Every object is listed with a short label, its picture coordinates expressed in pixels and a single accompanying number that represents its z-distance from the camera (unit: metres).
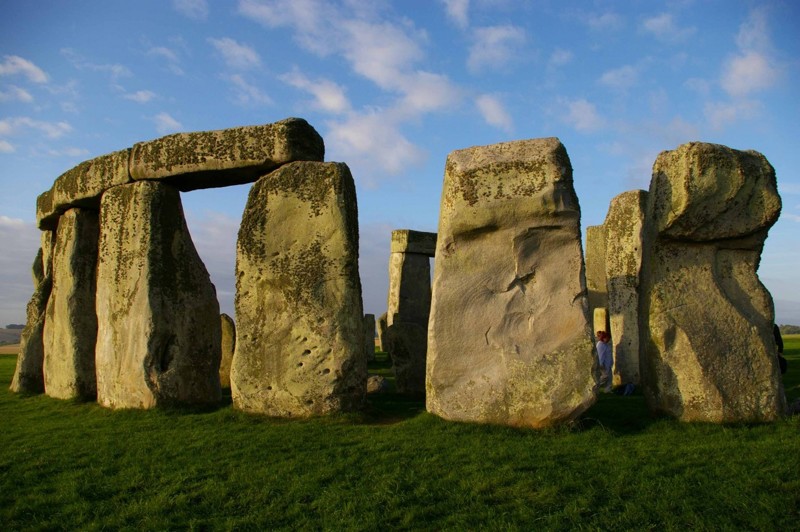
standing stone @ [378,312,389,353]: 18.98
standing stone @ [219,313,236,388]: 11.09
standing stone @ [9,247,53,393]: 11.11
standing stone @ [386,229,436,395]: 17.55
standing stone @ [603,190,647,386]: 11.38
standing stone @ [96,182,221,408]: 8.70
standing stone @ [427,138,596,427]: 6.90
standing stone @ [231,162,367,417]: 7.83
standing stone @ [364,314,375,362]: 16.97
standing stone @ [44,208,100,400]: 10.10
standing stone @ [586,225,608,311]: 13.96
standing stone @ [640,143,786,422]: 6.93
